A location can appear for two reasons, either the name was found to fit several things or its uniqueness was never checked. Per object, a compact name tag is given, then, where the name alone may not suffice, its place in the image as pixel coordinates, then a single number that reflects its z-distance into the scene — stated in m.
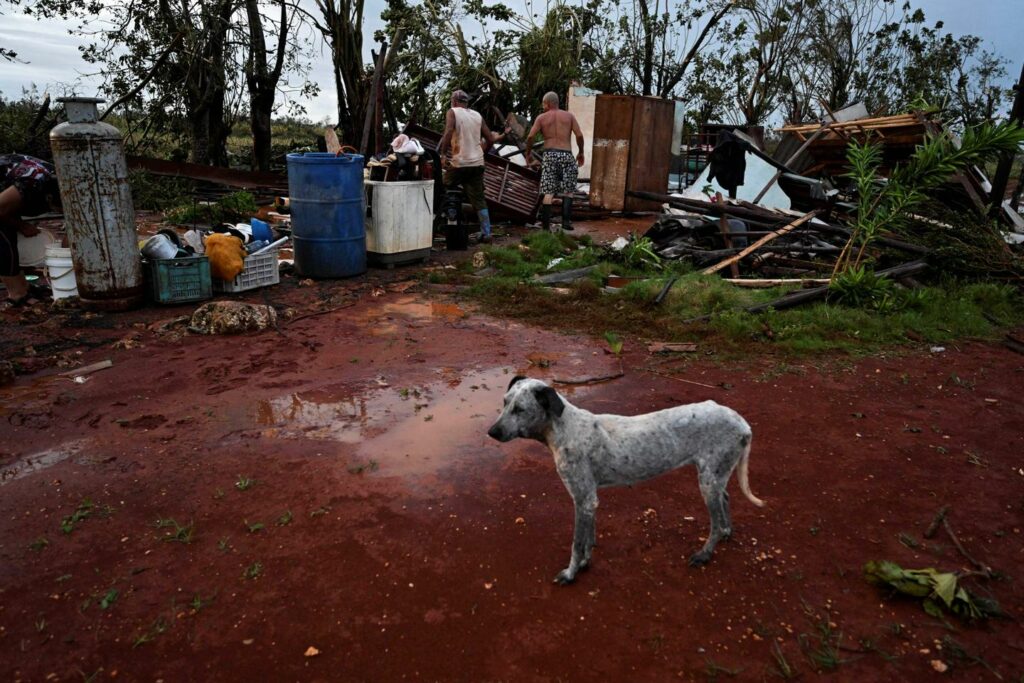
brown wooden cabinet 14.35
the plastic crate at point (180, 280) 7.09
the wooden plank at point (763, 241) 8.62
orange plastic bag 7.45
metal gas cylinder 6.47
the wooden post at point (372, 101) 11.38
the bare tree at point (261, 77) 15.48
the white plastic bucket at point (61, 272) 6.89
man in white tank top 10.08
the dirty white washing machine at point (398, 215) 8.93
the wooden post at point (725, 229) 9.36
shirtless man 11.20
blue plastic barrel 8.01
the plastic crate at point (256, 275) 7.65
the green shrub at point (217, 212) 11.12
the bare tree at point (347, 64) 14.17
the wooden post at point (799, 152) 13.67
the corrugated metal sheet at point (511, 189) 12.34
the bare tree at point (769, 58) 23.17
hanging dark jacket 13.08
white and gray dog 3.04
